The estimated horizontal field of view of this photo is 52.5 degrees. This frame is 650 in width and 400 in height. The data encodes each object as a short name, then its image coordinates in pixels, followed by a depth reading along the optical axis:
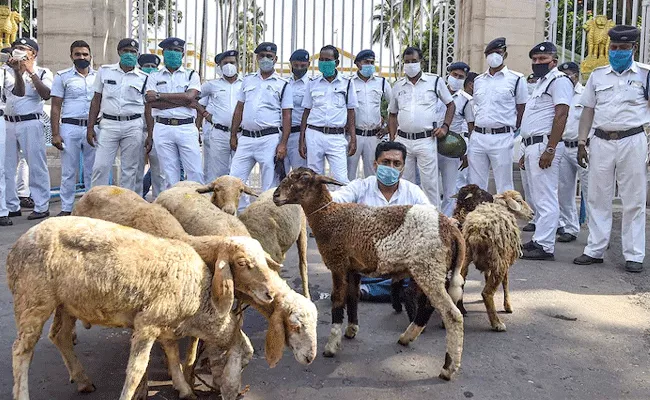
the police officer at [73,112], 9.82
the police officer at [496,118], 8.70
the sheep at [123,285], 3.39
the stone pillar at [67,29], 12.20
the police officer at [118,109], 9.14
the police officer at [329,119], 9.00
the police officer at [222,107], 9.80
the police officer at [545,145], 7.85
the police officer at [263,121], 8.98
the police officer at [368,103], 9.54
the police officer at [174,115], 8.95
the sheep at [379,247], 4.46
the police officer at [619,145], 7.27
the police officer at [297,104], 9.68
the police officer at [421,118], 8.77
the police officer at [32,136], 9.88
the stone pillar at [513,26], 11.72
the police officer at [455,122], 9.28
